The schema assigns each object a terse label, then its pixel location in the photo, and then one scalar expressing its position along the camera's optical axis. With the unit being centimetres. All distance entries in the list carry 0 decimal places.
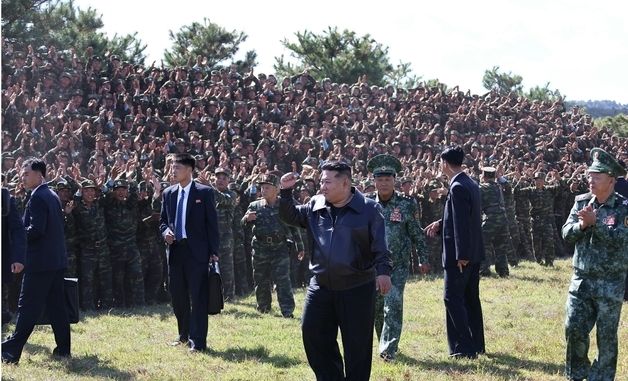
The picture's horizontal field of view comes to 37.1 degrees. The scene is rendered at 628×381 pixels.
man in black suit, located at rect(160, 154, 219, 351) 968
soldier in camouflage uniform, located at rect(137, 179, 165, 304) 1374
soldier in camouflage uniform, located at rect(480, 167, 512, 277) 1689
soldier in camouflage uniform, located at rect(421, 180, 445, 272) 1875
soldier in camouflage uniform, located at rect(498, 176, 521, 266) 1891
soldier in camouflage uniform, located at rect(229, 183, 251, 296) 1509
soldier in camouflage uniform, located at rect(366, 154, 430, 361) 907
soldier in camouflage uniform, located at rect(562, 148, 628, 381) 739
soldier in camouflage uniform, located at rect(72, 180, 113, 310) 1299
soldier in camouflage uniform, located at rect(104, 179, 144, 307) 1342
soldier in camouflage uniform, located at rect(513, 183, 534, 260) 2061
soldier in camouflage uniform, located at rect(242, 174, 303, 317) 1261
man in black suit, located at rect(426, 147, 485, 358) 916
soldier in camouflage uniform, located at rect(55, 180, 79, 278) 1266
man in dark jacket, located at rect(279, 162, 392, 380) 669
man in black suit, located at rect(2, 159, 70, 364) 872
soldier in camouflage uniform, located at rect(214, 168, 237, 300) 1416
